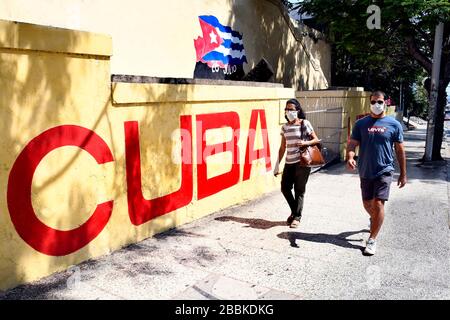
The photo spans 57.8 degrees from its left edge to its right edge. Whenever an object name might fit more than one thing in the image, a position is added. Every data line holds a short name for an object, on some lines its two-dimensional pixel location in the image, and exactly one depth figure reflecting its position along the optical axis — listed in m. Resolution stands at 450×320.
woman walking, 5.50
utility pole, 11.87
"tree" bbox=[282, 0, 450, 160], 10.12
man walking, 4.52
